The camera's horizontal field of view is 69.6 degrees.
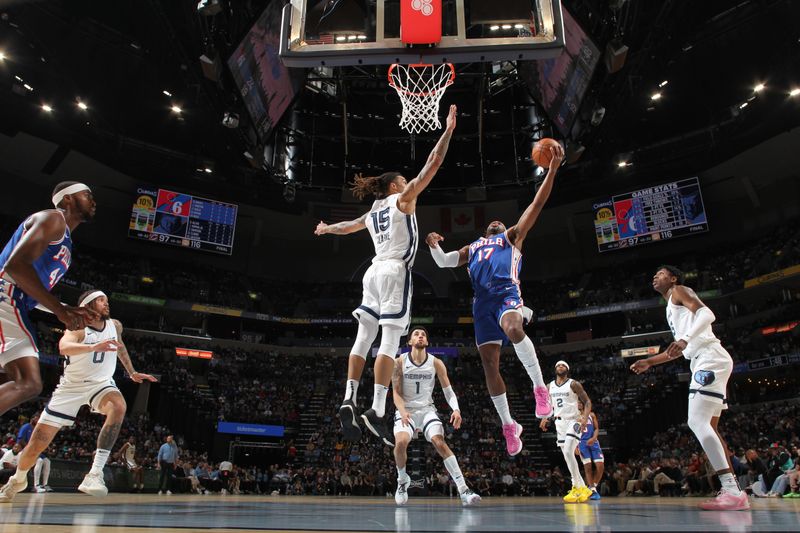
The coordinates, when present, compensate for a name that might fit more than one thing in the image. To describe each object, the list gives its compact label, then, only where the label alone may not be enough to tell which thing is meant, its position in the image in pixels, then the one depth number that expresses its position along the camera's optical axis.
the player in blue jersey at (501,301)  6.18
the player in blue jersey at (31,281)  3.64
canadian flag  33.47
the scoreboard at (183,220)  28.77
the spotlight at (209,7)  12.87
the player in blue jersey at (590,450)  10.56
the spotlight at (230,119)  16.94
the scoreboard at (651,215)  27.86
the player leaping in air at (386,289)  5.43
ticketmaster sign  25.02
